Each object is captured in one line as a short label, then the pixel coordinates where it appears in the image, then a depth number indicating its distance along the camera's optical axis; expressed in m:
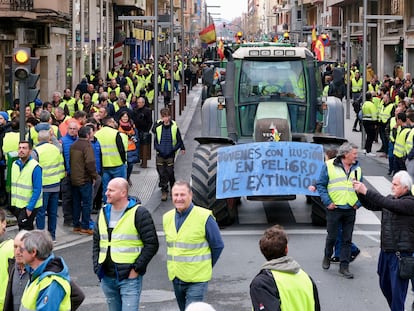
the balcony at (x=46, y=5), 26.60
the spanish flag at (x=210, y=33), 39.44
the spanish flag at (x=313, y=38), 37.28
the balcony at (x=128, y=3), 52.41
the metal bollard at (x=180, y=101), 34.92
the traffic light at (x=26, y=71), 13.68
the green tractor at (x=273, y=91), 15.74
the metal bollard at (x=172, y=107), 27.29
